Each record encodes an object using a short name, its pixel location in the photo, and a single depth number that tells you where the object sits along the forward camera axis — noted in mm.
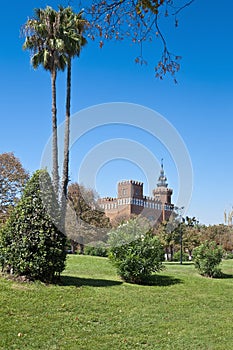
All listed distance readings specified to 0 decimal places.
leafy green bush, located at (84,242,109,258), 24770
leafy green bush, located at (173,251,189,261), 30281
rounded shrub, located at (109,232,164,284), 11828
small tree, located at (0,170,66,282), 9023
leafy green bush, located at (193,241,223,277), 14969
